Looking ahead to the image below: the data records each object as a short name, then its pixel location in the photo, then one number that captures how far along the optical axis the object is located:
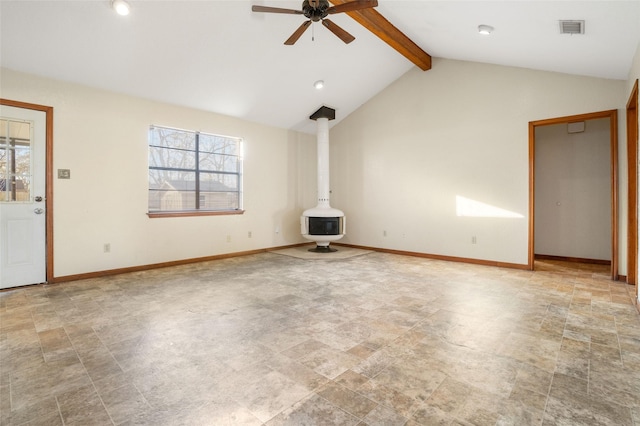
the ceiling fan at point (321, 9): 2.93
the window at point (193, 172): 4.92
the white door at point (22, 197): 3.58
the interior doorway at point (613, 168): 4.03
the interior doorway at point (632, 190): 3.67
